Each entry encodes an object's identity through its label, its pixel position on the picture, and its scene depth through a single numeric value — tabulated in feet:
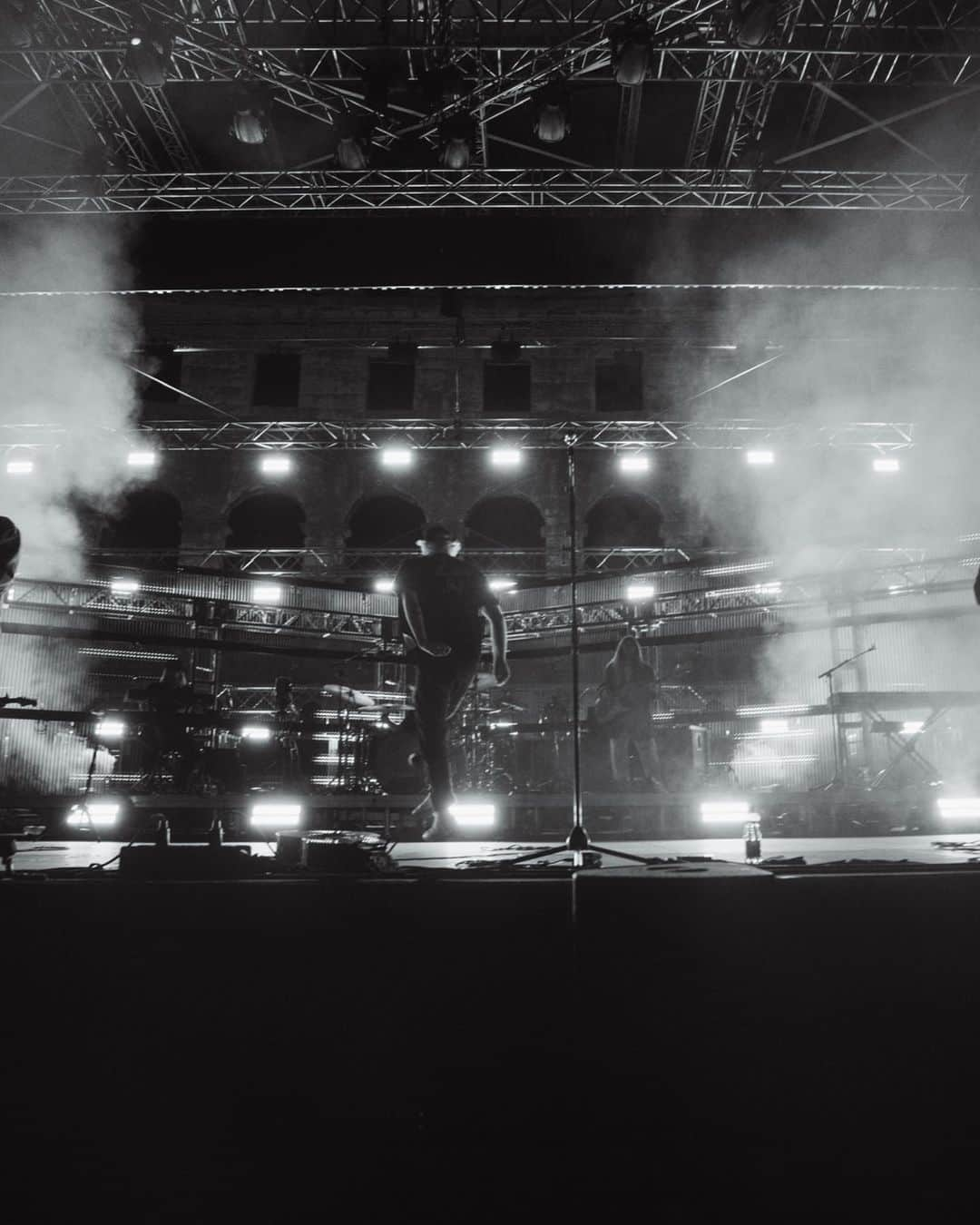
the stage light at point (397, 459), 58.39
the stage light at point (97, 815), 26.48
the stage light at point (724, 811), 23.70
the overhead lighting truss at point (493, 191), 31.40
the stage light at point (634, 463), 58.18
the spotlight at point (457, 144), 29.32
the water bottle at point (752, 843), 10.14
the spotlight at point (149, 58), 26.48
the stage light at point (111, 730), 35.29
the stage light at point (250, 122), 30.22
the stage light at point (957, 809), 22.79
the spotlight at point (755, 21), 24.84
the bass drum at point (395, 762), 30.40
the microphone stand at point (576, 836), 9.80
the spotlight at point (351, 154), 30.66
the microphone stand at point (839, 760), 29.27
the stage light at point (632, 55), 25.39
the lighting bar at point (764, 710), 31.41
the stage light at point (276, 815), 25.86
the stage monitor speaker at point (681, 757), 30.83
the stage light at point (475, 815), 23.47
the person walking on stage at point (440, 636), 13.51
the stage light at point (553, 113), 28.55
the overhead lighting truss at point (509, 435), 44.83
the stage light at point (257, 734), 34.63
